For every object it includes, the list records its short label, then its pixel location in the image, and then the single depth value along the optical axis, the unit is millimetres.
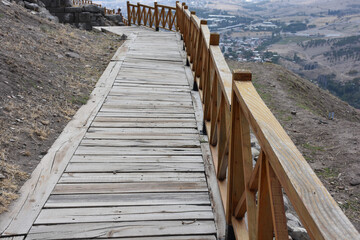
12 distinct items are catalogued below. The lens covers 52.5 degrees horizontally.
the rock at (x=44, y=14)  11310
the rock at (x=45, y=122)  4383
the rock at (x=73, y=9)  16597
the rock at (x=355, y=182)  4958
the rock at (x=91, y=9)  17214
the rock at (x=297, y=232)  2920
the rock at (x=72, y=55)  7466
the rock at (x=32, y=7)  12266
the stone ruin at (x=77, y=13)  16234
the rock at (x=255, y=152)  4328
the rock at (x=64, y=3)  16444
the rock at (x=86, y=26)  16091
